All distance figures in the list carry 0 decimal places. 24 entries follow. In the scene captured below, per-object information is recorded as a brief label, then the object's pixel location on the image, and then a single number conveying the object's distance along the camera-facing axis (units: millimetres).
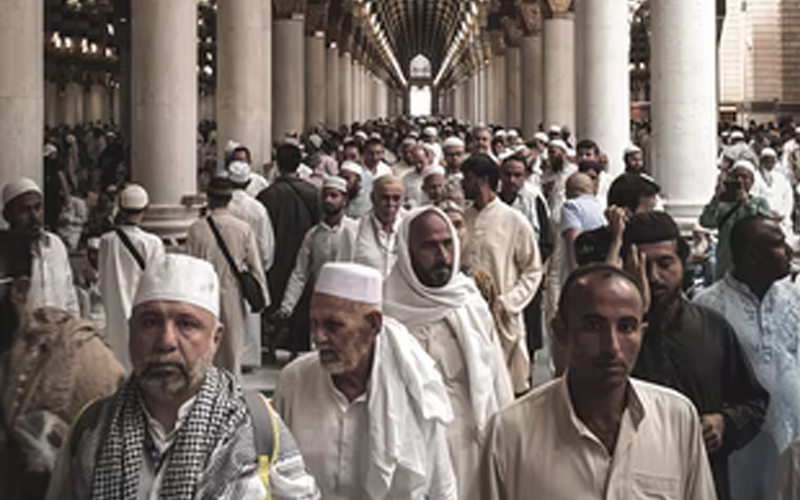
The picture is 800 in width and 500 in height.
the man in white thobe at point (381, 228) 7504
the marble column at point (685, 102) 13633
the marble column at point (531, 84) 34469
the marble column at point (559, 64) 29141
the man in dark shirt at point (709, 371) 4562
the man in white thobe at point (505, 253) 7584
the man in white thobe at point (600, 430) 3447
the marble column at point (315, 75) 39500
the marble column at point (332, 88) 46969
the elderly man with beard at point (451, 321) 5375
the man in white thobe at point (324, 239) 9578
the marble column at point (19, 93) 10914
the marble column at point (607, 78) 18875
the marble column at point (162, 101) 14492
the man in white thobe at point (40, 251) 7562
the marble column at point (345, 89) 53094
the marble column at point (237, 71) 20844
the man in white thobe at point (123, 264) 9172
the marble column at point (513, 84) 42875
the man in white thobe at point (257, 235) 11242
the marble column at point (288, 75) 30375
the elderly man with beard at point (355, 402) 4273
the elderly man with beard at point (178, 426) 3320
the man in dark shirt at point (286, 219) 12164
